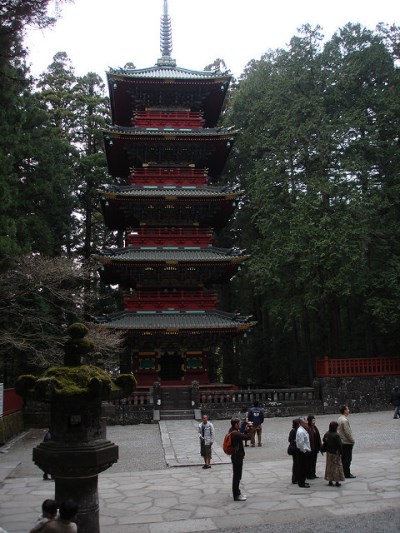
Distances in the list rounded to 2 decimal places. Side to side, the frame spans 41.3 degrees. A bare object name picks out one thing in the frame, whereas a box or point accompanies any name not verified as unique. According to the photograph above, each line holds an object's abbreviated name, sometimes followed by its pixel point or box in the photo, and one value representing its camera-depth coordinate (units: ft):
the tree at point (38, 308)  59.88
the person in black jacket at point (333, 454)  32.91
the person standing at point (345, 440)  35.01
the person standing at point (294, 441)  34.32
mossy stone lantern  21.35
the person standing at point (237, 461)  30.73
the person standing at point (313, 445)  34.68
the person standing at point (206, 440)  42.66
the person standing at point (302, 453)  33.24
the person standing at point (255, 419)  50.78
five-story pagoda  82.53
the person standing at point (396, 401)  67.38
